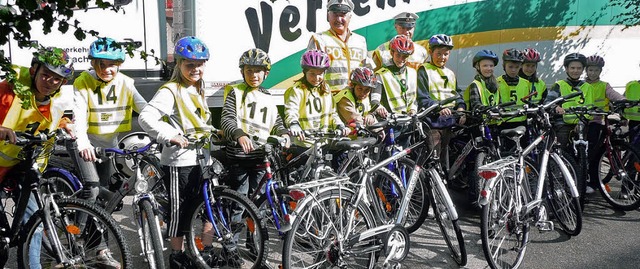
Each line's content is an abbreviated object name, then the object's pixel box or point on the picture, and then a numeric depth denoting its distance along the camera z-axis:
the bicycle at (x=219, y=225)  4.21
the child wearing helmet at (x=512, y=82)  6.43
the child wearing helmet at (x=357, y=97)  5.41
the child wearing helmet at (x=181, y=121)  4.33
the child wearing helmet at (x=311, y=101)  5.07
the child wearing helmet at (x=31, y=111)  3.93
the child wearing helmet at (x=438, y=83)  6.18
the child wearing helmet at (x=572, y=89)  6.72
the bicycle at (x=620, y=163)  6.48
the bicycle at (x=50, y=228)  3.81
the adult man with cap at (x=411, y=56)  6.80
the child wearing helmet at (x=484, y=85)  6.36
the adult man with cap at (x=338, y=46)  6.27
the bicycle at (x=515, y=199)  4.64
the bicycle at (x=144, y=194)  3.99
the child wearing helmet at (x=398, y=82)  5.92
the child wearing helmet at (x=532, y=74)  6.55
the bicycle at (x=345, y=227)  3.96
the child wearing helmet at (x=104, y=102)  4.85
